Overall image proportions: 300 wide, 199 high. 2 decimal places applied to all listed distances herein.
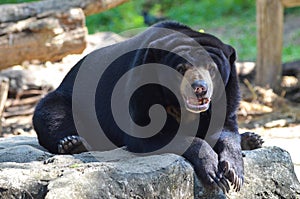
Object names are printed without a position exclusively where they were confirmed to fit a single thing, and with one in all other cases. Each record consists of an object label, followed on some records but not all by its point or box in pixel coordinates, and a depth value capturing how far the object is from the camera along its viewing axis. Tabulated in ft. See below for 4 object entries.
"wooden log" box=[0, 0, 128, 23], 46.01
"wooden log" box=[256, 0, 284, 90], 64.08
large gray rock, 21.15
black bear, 24.13
